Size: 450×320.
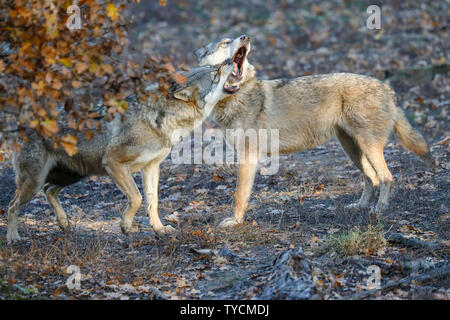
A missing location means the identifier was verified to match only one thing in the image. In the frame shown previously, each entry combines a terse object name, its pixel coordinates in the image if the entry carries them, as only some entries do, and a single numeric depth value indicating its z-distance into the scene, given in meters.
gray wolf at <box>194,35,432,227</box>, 13.53
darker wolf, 11.50
